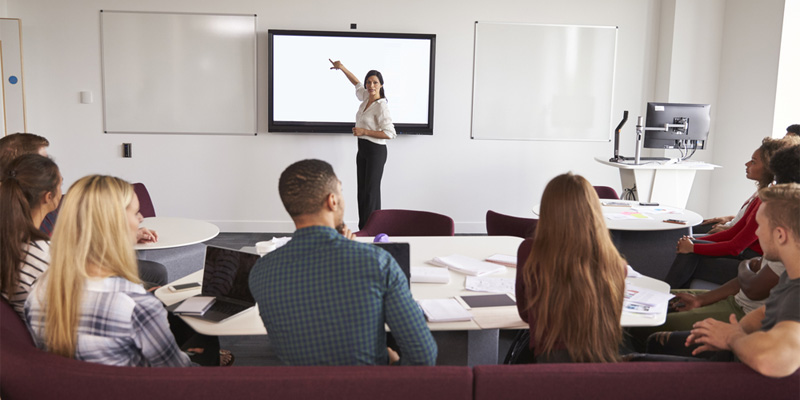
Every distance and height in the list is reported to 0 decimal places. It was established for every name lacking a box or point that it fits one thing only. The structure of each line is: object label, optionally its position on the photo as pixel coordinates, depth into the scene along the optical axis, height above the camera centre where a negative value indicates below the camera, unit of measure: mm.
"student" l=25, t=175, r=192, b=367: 1683 -489
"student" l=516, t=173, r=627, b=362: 1897 -467
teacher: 5859 -173
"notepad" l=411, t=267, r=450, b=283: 2604 -638
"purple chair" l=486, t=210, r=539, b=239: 3611 -594
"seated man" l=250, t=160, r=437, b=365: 1644 -474
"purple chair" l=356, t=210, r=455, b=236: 3836 -626
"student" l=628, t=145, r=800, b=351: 2521 -740
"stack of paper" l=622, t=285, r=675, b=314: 2304 -652
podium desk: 5418 -453
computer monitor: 5660 +28
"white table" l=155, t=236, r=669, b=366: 2123 -686
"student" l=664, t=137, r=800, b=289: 3512 -699
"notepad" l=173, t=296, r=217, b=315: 2199 -676
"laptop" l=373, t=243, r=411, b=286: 2322 -480
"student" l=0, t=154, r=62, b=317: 2141 -403
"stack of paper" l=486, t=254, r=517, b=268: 2914 -635
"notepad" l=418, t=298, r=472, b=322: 2168 -665
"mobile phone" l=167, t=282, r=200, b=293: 2502 -685
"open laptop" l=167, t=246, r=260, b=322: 2277 -602
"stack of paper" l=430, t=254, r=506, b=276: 2742 -636
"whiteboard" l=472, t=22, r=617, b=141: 6730 +451
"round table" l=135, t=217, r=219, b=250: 3217 -648
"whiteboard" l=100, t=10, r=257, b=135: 6445 +416
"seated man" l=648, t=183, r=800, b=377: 1550 -504
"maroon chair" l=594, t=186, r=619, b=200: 5012 -533
